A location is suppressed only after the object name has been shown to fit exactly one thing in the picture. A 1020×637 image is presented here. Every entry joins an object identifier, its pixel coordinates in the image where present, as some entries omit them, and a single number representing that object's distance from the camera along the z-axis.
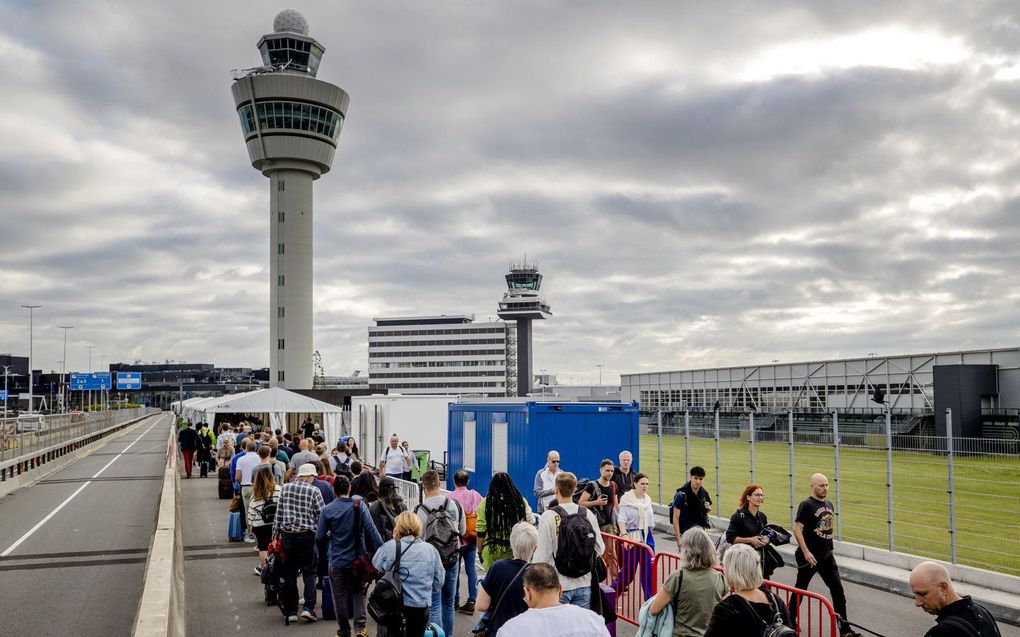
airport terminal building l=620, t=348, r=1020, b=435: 43.72
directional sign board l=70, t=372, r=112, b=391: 103.81
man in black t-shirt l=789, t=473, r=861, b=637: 9.07
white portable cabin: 26.52
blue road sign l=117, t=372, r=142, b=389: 112.62
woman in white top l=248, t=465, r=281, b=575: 11.35
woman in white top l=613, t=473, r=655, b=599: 9.79
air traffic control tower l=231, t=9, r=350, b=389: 85.56
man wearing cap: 9.73
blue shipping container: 15.27
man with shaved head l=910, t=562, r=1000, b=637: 4.62
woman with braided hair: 8.07
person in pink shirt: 9.70
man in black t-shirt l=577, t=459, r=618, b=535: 10.28
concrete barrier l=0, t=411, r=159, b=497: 27.02
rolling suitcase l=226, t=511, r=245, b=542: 15.77
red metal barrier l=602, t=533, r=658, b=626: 9.67
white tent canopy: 29.92
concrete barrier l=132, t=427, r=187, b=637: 7.22
